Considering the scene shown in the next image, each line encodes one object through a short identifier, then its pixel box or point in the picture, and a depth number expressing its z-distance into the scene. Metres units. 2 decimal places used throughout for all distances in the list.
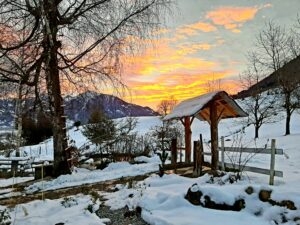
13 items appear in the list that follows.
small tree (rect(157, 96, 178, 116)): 38.03
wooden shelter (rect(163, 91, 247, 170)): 7.86
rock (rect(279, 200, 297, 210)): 4.11
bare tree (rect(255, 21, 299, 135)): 19.22
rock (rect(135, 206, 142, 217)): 4.84
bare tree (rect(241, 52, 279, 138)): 22.00
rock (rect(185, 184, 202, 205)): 4.75
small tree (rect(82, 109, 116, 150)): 16.38
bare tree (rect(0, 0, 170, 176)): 8.16
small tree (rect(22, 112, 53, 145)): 23.36
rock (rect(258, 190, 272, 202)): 4.40
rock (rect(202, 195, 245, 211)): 4.40
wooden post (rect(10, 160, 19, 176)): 12.06
